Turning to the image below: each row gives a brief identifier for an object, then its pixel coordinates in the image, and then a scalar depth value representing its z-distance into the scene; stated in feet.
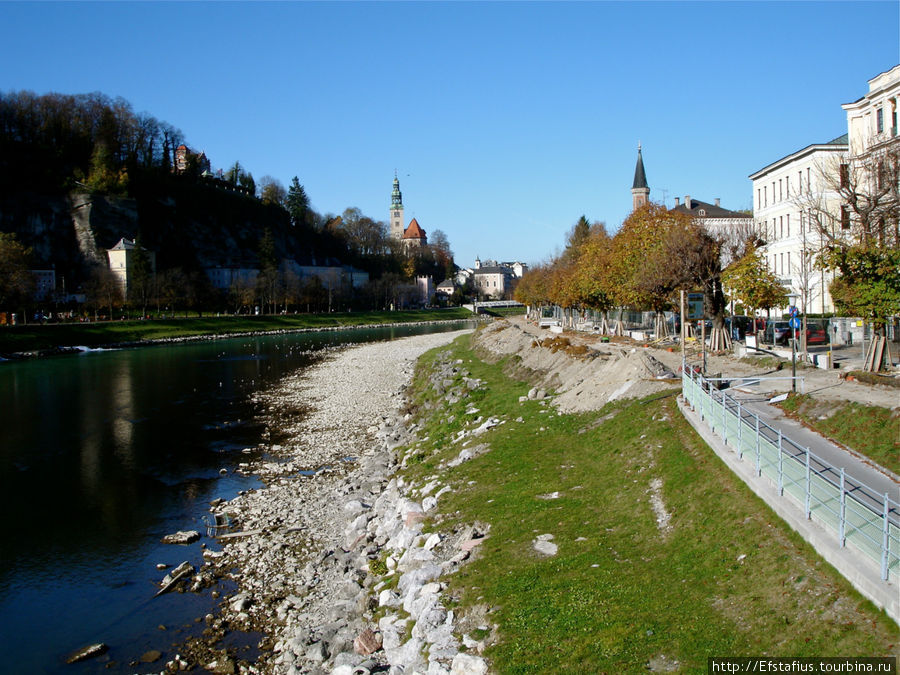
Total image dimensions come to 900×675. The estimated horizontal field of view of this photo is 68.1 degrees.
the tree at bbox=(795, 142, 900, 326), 68.95
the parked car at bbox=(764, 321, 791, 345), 110.11
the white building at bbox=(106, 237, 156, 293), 368.68
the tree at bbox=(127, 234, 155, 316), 349.82
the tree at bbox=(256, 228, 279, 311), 402.93
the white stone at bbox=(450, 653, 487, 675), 27.94
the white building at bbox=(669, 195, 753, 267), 167.88
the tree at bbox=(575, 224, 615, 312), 156.76
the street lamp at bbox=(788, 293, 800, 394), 62.90
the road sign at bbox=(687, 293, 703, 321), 91.17
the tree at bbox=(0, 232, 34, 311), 260.42
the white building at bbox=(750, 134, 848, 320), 149.48
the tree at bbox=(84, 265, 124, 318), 327.67
